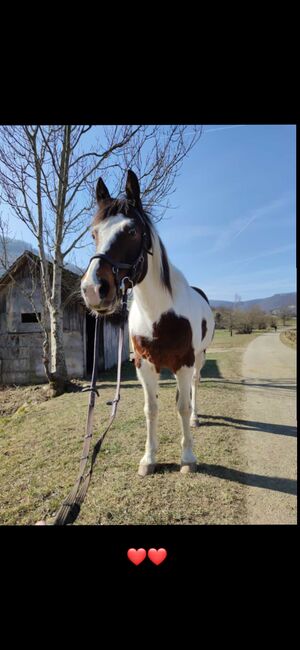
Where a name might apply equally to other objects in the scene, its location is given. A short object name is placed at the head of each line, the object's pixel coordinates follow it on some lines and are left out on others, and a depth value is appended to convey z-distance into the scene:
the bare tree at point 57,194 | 3.94
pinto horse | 1.28
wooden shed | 7.96
